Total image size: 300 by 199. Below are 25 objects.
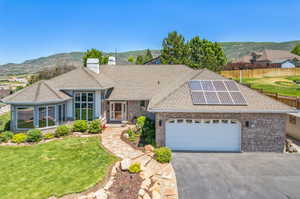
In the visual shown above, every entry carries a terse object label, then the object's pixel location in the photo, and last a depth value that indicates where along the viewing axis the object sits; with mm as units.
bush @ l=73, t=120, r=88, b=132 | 15984
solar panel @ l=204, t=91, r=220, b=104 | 12678
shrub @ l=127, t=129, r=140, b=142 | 14578
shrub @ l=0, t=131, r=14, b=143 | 14195
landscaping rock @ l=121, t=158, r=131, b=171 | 9406
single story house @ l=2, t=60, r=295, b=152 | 12289
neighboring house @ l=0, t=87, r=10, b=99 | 34200
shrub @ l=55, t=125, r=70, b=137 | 15109
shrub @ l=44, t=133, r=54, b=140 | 14766
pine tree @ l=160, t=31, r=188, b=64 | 41719
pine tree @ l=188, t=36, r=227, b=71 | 40844
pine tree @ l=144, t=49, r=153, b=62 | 68812
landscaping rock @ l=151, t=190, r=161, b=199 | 7438
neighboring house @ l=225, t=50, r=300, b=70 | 41469
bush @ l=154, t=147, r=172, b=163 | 10516
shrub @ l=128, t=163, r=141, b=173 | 9173
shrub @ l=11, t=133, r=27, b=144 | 14031
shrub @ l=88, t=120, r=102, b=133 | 15805
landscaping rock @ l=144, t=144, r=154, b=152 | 11953
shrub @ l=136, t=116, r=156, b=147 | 13817
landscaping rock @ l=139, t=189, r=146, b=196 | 7609
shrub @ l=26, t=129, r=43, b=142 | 14016
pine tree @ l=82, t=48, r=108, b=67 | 38719
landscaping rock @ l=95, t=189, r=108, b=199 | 7463
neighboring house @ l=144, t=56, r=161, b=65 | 47838
